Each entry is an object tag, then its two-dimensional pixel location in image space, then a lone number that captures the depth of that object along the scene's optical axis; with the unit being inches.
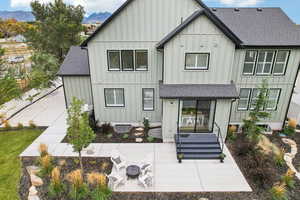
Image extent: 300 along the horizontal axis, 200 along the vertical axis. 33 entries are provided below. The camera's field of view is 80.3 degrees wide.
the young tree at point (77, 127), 318.3
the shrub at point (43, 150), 410.0
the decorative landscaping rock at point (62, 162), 392.1
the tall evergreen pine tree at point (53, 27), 891.4
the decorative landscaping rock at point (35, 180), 340.5
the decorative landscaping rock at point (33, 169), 368.7
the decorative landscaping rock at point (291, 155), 382.3
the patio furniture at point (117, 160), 368.8
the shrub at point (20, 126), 548.4
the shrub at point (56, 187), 308.8
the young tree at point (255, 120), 430.0
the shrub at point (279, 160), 388.8
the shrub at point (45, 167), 360.5
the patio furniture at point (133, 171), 349.0
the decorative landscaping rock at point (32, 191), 317.7
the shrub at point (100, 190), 291.4
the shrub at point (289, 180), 332.5
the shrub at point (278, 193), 300.4
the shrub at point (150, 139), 481.9
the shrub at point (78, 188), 302.7
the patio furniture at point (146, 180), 330.1
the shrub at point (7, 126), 543.2
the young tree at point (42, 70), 769.8
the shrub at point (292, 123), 508.7
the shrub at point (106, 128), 516.1
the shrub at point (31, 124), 549.1
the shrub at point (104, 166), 380.2
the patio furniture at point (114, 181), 329.7
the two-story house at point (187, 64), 418.6
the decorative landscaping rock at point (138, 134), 507.8
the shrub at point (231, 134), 487.8
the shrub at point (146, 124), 529.3
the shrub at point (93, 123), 521.1
